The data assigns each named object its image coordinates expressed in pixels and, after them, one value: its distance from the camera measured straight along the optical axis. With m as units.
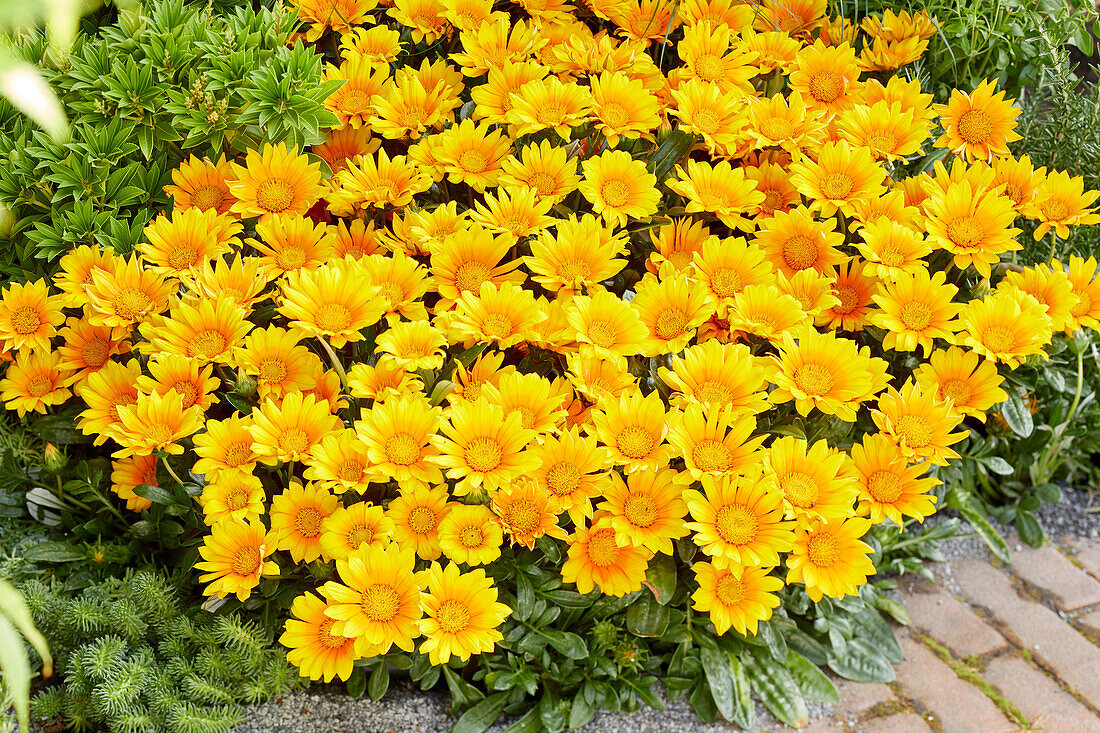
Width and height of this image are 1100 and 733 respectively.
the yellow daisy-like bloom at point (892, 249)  2.06
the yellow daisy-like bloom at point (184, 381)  2.00
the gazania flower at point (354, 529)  1.97
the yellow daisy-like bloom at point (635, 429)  1.98
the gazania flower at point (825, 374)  2.00
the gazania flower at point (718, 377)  2.00
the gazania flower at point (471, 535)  1.96
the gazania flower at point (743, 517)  1.97
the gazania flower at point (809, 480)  1.98
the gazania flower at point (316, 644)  1.97
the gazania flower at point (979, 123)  2.18
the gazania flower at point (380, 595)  1.95
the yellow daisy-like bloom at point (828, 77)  2.23
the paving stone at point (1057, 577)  2.30
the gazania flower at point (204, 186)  2.13
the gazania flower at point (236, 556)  1.97
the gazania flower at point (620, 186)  2.09
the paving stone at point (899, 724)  2.14
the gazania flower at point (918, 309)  2.05
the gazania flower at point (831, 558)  2.00
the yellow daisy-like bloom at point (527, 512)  1.97
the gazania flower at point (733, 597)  2.01
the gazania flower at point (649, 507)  1.99
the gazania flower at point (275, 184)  2.10
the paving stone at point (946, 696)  2.15
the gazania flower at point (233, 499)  1.97
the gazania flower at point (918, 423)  2.02
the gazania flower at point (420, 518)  1.98
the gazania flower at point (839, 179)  2.10
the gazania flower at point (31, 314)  2.06
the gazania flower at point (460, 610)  1.95
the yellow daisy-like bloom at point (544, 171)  2.10
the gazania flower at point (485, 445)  1.95
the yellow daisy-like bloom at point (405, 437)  1.96
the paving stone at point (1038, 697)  2.15
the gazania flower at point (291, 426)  1.96
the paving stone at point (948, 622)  2.24
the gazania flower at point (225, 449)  1.98
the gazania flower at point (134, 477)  2.06
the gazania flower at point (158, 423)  1.98
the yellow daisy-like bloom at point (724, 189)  2.10
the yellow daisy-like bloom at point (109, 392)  2.04
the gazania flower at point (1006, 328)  2.04
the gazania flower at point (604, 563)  2.00
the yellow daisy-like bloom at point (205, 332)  2.00
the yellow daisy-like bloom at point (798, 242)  2.11
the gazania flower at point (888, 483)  2.01
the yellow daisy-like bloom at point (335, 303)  1.99
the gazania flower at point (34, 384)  2.07
